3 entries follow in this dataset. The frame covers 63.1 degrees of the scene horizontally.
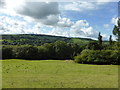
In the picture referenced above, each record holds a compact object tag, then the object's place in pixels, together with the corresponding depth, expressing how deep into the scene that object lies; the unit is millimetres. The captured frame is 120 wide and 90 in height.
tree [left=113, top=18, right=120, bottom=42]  33500
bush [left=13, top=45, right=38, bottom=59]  48583
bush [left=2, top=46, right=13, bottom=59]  48409
